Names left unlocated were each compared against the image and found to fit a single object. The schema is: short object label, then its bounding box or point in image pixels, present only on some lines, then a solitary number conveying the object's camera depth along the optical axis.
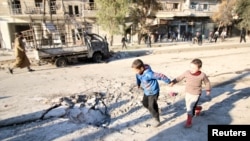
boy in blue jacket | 3.90
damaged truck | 10.88
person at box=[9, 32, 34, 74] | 9.33
